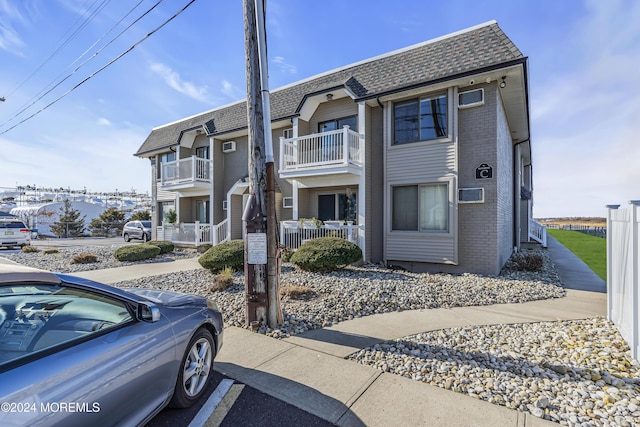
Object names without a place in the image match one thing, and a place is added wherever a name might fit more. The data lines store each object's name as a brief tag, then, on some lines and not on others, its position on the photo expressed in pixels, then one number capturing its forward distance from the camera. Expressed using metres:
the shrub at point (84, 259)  11.91
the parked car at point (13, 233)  16.08
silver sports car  1.70
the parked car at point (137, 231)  21.06
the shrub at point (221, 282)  7.02
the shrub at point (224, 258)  8.75
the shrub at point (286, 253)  10.34
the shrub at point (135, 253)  12.33
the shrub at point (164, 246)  14.26
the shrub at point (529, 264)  9.53
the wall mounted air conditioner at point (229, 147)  15.71
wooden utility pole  4.85
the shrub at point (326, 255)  8.38
